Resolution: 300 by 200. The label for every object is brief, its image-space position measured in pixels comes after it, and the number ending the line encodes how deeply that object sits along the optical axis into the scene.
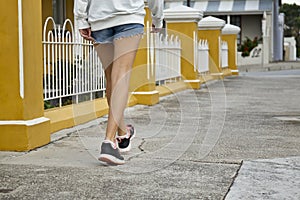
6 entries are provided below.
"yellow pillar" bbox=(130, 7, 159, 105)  9.00
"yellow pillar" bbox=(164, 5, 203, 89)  12.89
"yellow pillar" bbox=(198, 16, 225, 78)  16.28
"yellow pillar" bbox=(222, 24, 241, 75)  19.73
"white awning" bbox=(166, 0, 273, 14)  32.75
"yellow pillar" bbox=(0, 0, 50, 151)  4.93
